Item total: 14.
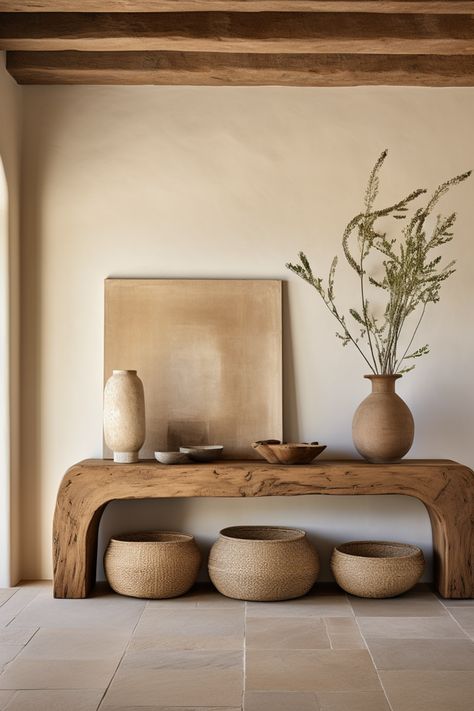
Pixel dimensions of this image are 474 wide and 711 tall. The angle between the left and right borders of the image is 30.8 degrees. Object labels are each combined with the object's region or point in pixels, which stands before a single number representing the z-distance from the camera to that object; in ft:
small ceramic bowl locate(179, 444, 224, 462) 15.05
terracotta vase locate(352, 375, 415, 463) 14.98
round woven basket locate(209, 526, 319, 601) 14.44
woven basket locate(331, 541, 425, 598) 14.58
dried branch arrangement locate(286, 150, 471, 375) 15.74
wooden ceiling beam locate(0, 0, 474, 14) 12.69
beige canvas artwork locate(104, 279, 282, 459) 16.11
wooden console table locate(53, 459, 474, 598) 14.51
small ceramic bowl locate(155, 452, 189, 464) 15.01
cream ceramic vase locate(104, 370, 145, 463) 14.99
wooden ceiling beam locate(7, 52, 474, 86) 15.46
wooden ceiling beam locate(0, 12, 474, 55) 13.98
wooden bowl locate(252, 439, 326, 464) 14.76
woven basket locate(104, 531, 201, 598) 14.62
